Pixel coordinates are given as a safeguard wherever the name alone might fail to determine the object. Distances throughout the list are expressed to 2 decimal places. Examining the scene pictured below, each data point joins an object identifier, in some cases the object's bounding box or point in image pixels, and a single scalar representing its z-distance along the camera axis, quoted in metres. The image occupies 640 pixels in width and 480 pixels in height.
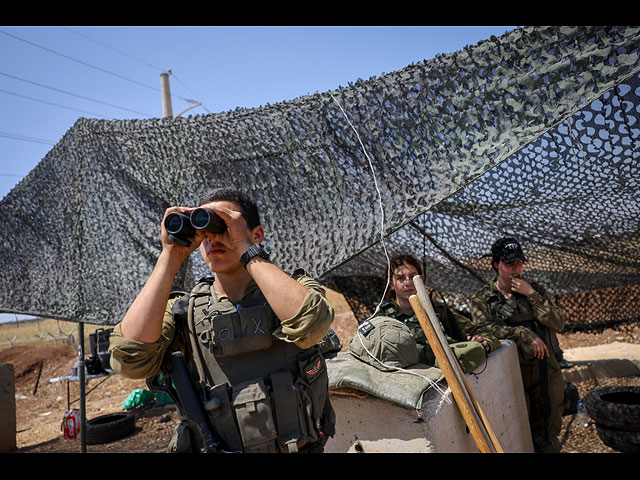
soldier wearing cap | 3.30
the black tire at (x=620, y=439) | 3.46
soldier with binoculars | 1.36
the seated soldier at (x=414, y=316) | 2.93
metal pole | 3.87
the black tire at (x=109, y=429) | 5.34
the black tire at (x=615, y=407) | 3.49
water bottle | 4.43
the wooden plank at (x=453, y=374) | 1.96
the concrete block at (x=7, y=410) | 5.61
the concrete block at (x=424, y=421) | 2.20
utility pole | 10.80
